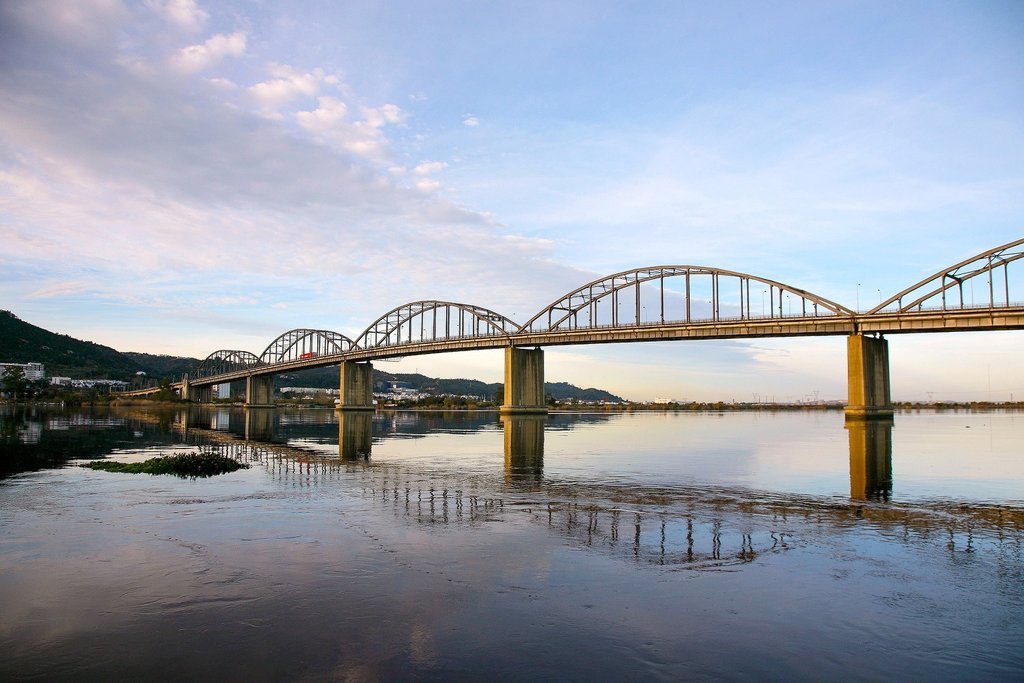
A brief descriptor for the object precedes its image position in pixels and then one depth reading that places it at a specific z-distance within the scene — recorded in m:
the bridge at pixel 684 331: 78.38
